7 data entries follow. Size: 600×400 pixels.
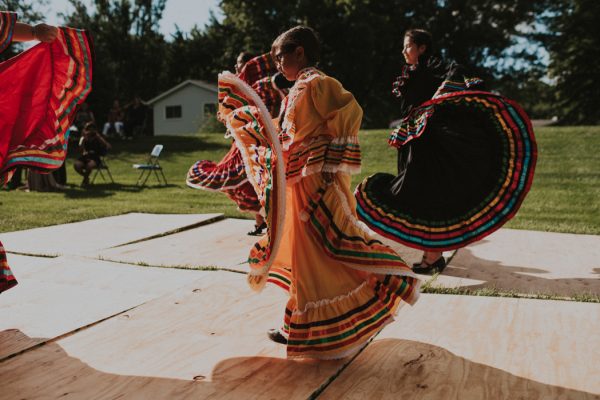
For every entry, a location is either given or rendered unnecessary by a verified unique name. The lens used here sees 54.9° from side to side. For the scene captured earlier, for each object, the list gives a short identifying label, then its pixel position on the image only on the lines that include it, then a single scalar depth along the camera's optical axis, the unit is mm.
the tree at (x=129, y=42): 41750
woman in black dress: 3684
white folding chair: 12666
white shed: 39188
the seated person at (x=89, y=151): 12547
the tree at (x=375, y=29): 33938
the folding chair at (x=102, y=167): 12753
